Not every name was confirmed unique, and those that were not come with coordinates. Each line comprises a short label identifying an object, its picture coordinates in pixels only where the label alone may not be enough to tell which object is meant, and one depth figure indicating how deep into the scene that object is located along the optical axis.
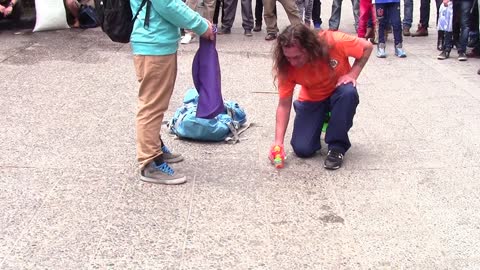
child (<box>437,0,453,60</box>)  7.75
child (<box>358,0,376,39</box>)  8.28
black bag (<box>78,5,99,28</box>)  9.41
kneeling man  4.12
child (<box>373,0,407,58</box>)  7.71
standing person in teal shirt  3.73
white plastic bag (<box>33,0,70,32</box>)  8.88
